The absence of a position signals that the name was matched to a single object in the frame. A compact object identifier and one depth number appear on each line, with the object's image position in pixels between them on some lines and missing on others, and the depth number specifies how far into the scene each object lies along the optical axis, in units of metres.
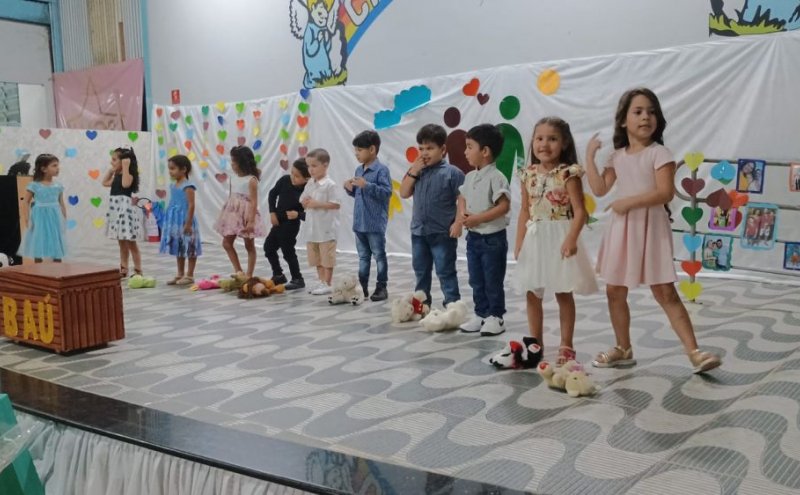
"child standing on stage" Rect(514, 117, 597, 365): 3.31
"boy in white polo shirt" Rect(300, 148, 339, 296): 5.53
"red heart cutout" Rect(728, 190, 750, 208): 4.89
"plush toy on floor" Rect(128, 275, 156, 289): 6.12
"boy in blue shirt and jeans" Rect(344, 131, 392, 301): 5.23
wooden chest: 3.76
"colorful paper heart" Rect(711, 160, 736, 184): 4.91
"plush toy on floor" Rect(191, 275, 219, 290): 5.99
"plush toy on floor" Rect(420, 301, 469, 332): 4.23
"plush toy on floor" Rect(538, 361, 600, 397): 2.94
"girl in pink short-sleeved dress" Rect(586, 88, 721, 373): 3.13
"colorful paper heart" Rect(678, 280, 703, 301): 4.86
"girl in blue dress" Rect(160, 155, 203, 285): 6.11
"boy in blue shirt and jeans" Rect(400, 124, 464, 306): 4.50
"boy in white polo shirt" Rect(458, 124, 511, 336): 3.94
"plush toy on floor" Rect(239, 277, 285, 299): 5.53
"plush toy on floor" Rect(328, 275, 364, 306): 5.15
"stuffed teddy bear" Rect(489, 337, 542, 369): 3.40
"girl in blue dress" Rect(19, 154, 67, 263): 6.07
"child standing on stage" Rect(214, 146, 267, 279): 5.88
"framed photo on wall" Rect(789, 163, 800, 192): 5.38
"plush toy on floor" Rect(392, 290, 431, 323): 4.50
